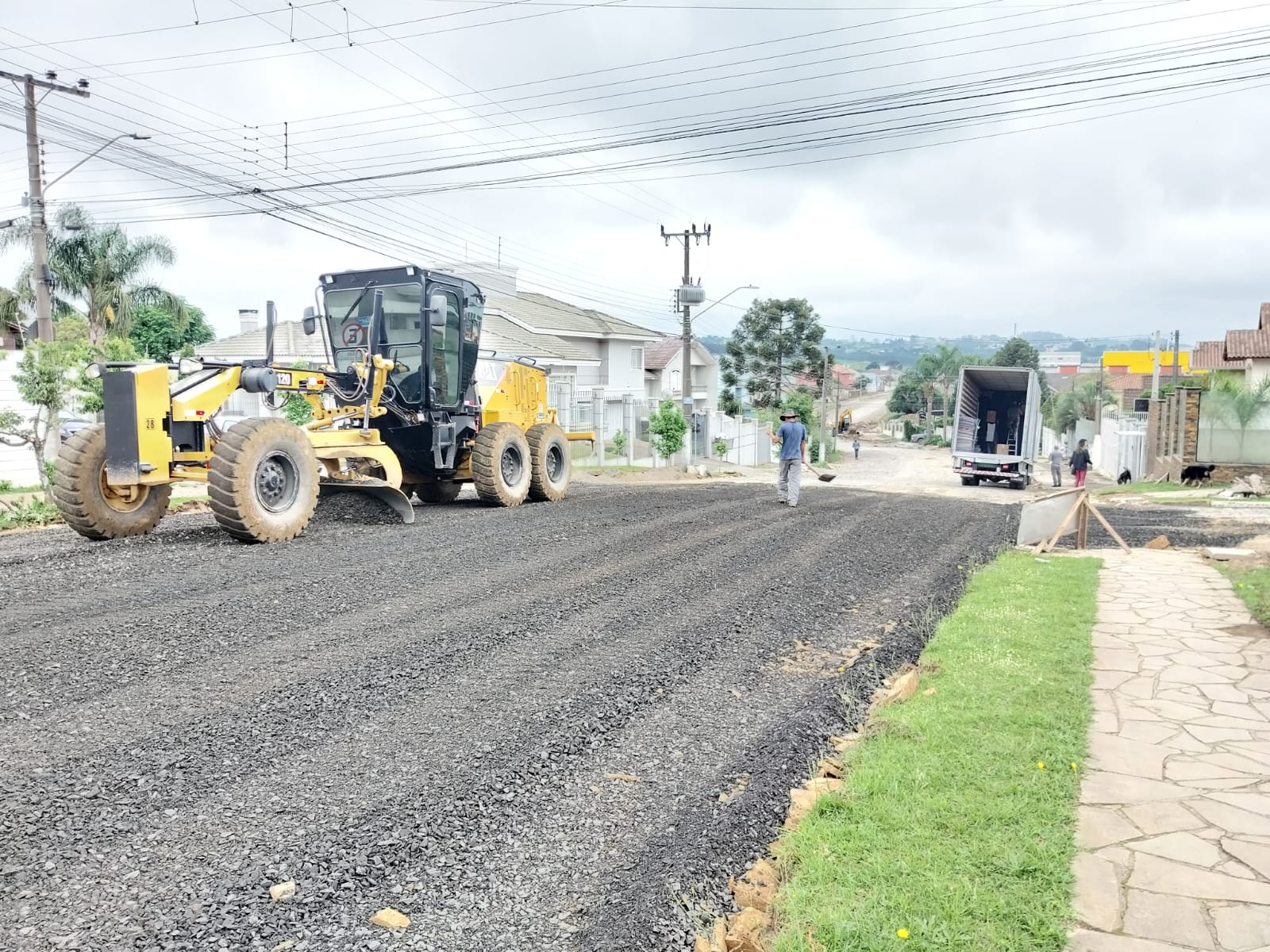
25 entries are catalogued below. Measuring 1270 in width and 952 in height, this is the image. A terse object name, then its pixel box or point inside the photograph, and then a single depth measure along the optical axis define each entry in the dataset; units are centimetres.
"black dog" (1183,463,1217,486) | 2328
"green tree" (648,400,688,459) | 2966
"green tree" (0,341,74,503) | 1367
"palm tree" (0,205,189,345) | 3606
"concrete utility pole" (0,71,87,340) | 1970
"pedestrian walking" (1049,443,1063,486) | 3102
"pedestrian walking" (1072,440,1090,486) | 2620
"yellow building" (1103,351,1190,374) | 9151
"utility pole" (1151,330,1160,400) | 3922
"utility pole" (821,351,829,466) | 5747
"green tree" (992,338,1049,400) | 9119
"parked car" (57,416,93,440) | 2853
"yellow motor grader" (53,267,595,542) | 966
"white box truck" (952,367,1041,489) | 2864
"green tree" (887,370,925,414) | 9612
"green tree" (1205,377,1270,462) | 2270
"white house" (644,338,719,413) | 5375
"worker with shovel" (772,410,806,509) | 1594
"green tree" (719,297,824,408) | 6297
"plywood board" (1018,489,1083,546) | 1123
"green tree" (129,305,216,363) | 4681
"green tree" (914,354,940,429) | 8789
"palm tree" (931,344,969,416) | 8556
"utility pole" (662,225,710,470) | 3288
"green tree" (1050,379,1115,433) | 5956
